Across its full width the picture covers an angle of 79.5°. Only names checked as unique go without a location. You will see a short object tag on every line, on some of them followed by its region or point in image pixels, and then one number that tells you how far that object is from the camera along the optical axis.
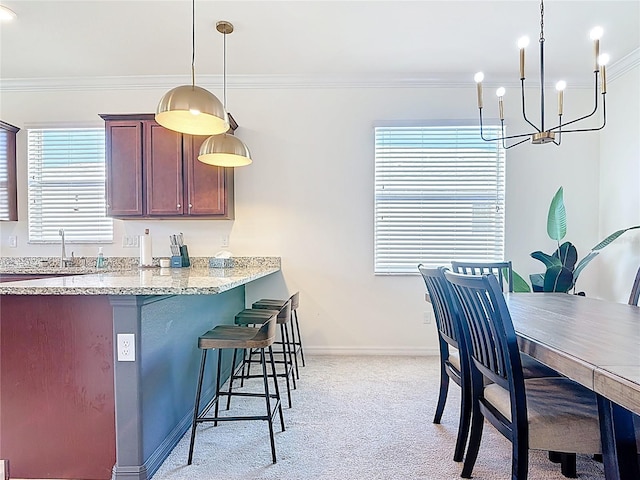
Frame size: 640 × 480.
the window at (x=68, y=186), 4.01
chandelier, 1.85
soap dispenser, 3.85
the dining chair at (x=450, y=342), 1.91
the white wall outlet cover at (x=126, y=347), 1.78
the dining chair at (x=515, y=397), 1.38
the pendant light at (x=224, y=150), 2.88
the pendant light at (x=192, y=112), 2.08
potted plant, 3.32
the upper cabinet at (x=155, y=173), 3.63
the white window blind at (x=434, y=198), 3.93
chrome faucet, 3.84
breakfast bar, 1.78
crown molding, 3.87
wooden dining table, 1.03
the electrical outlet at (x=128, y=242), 4.00
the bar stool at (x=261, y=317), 2.71
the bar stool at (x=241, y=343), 1.95
